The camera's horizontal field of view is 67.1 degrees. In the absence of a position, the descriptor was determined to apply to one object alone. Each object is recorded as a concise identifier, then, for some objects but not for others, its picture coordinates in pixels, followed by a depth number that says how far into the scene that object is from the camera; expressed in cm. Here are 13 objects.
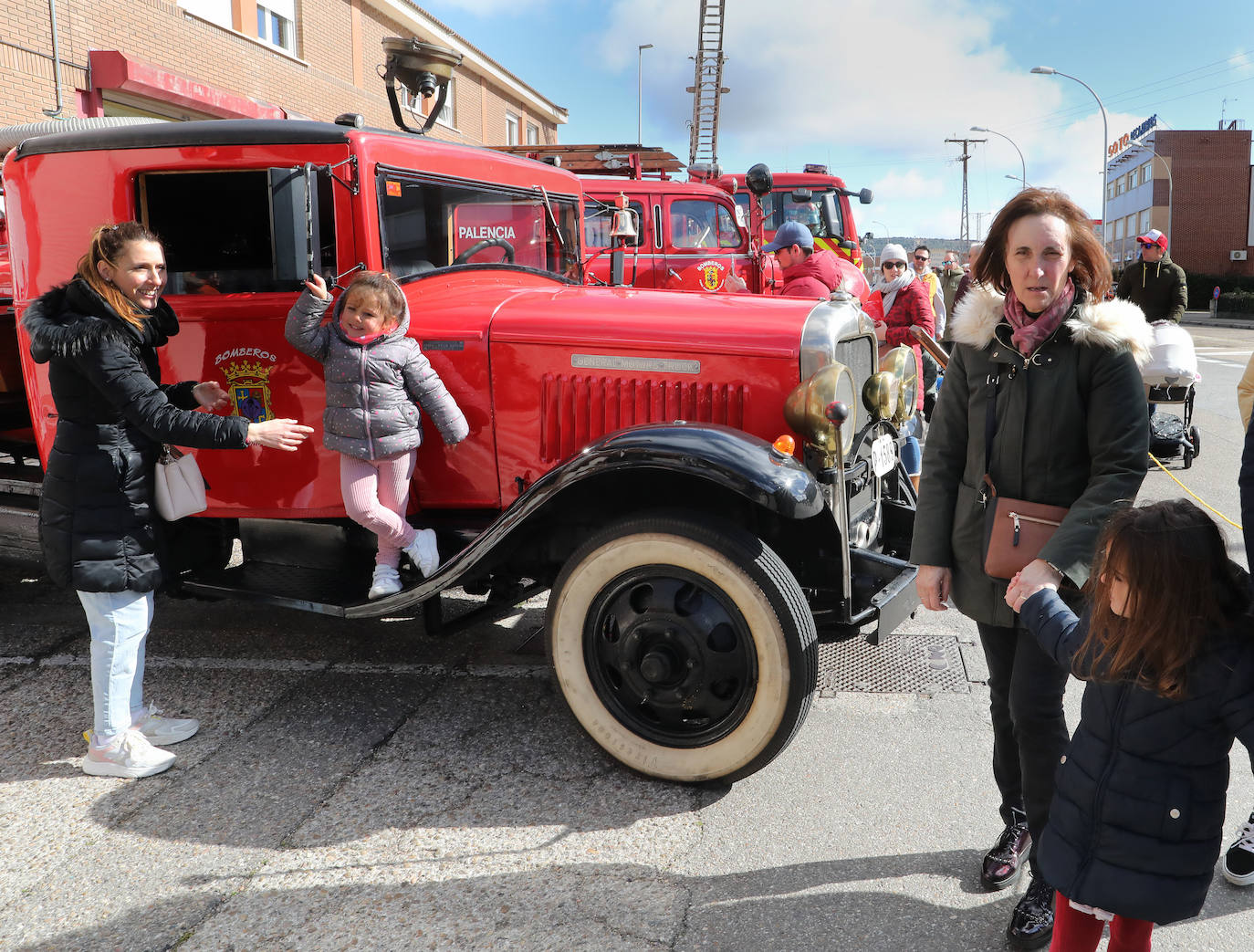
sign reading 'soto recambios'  5396
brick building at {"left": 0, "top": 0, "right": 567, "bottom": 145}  1028
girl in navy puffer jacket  161
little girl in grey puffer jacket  314
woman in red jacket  645
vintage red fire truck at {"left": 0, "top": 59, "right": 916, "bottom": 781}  277
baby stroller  657
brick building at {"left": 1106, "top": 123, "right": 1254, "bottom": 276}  4838
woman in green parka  205
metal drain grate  361
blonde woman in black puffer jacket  281
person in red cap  770
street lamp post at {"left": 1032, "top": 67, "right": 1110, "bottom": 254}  2514
